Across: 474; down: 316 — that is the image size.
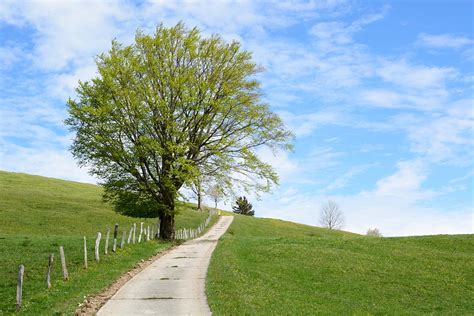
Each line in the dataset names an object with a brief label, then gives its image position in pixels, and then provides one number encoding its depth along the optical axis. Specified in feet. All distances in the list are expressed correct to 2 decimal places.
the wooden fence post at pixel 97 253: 91.86
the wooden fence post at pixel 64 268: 77.10
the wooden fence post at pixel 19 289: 62.80
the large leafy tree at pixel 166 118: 134.92
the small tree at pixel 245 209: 432.25
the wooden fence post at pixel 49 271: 71.87
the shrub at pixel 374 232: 481.87
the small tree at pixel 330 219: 448.65
